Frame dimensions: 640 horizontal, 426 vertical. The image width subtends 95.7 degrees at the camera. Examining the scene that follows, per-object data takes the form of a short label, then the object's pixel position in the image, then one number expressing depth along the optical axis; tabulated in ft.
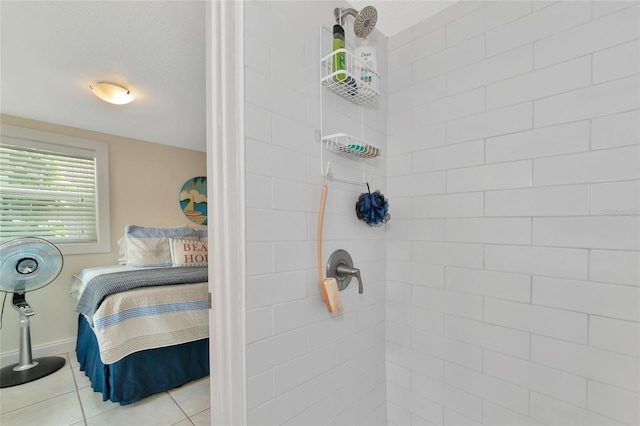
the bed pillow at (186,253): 9.30
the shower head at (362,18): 3.63
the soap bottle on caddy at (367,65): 3.84
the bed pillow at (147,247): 9.14
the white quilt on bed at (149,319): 5.83
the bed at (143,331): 5.99
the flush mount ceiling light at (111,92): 7.02
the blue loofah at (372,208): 4.05
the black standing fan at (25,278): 7.12
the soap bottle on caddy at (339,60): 3.58
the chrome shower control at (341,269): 3.77
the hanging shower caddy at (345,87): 3.60
